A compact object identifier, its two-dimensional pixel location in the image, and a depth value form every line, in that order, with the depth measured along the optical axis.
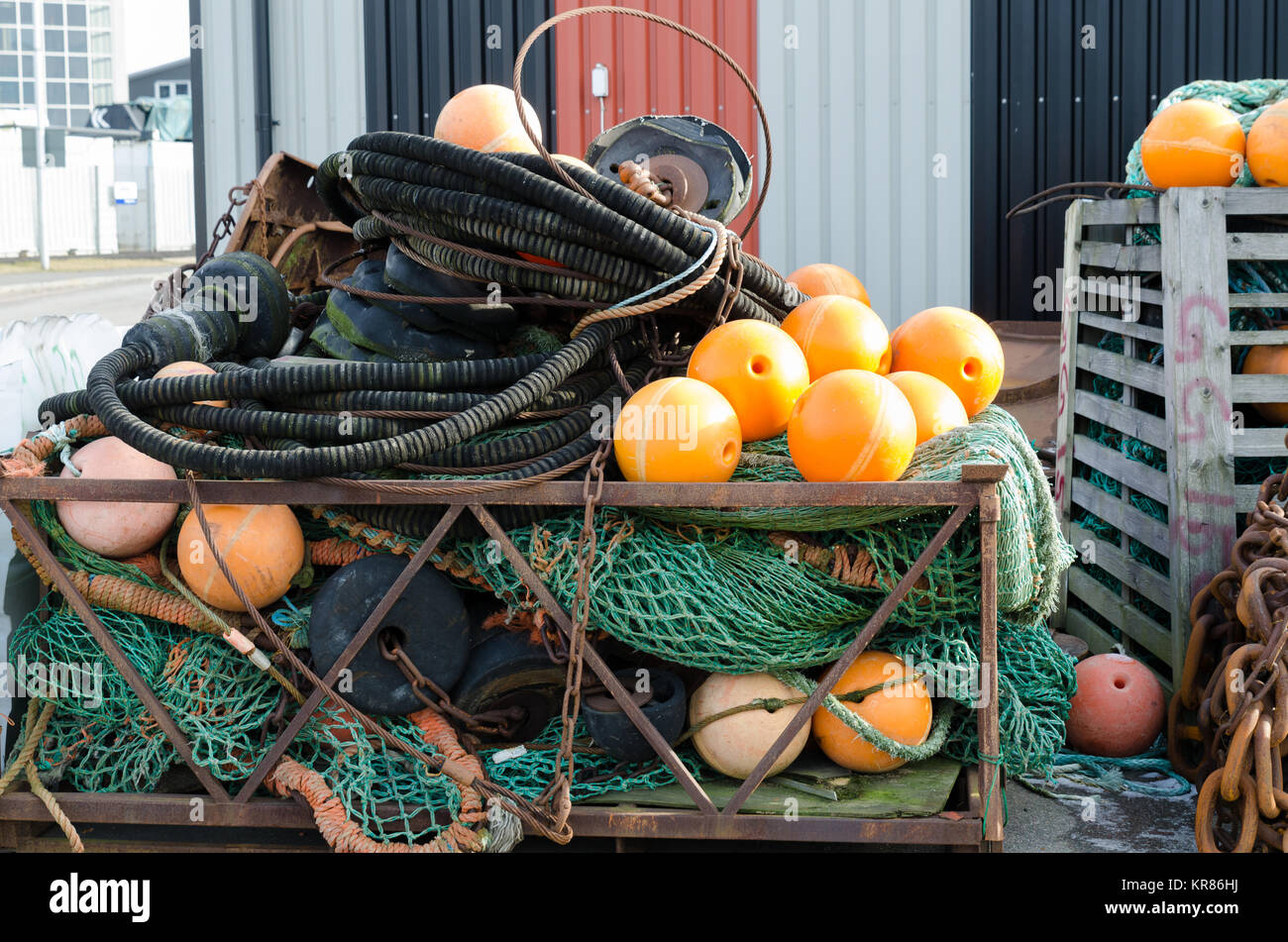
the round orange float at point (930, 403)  3.55
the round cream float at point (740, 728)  3.23
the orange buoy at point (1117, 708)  4.15
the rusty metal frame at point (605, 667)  3.04
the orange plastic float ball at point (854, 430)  3.10
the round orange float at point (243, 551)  3.33
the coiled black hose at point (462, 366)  3.30
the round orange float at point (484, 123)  3.95
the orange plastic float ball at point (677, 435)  3.18
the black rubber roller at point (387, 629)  3.28
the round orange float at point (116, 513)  3.41
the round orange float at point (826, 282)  4.43
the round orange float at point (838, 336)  3.73
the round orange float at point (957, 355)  3.88
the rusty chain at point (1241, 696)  3.26
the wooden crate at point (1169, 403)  4.15
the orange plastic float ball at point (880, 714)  3.28
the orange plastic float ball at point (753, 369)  3.43
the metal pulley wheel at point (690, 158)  4.21
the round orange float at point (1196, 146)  4.40
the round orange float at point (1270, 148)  4.23
